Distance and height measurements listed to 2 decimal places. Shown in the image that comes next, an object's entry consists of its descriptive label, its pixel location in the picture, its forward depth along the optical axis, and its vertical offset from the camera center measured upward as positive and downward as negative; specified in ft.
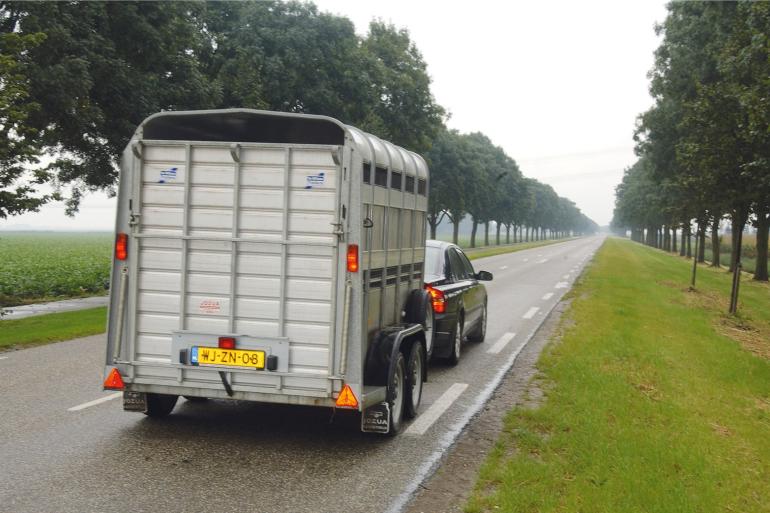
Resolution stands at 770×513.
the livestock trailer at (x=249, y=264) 18.43 -1.04
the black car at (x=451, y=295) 30.78 -2.71
